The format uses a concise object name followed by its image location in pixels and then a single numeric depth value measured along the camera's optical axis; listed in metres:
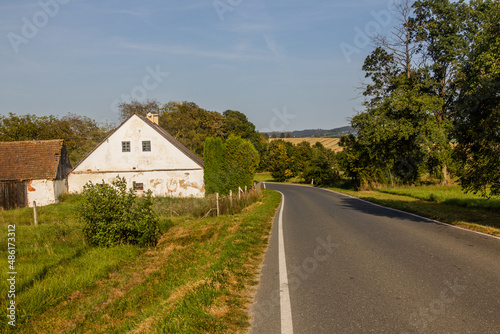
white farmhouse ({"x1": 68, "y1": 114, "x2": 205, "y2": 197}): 30.67
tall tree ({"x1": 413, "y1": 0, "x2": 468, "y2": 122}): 31.53
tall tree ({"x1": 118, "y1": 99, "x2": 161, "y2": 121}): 64.94
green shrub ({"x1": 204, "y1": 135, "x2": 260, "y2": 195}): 28.88
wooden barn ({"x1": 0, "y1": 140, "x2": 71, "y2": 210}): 25.80
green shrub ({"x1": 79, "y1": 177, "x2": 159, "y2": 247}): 9.53
